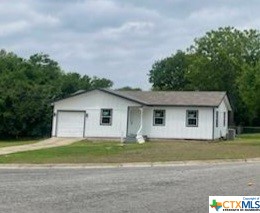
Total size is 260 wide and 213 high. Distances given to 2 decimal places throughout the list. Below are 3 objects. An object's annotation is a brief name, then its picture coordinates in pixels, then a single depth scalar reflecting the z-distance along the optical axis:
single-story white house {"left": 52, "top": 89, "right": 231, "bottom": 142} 40.22
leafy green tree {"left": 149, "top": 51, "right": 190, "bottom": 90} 88.56
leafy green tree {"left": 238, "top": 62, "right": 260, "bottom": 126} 44.66
